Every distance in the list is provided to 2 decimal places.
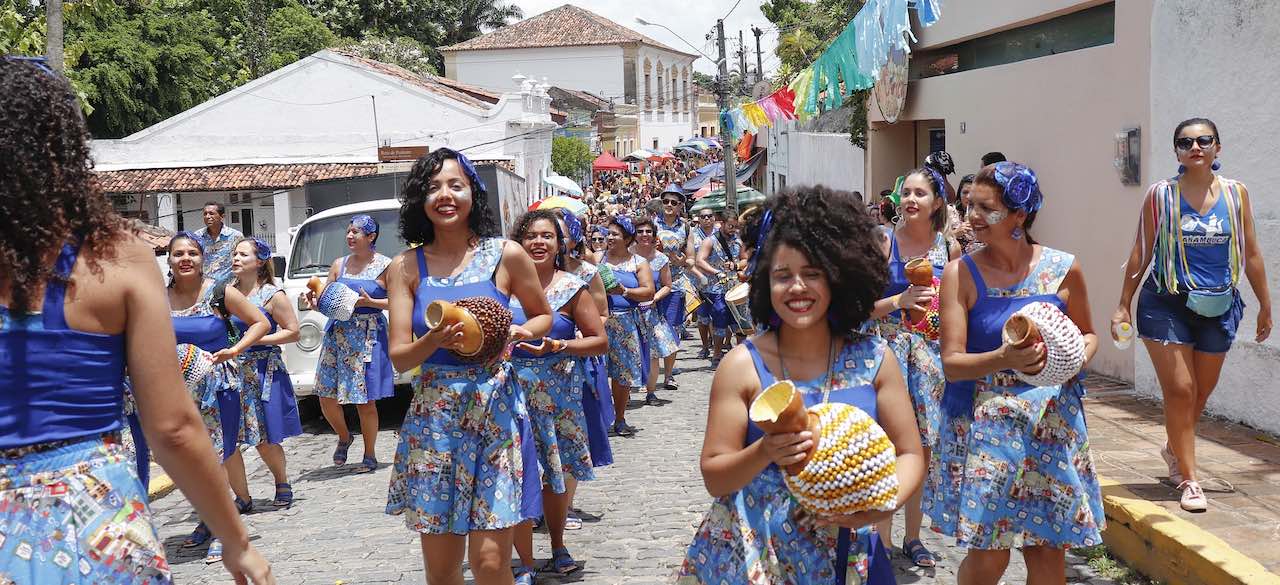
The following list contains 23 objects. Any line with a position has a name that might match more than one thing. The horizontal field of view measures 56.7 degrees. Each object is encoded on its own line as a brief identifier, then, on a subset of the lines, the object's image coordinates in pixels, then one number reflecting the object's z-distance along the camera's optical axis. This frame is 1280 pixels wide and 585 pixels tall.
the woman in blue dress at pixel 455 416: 4.71
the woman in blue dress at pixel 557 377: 5.95
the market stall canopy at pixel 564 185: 32.32
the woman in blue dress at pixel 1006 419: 4.39
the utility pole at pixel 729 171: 27.62
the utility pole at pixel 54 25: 13.55
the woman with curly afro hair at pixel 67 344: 2.64
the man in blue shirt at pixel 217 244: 7.88
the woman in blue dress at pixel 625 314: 10.24
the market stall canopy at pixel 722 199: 28.64
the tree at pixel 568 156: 50.28
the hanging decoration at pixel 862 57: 13.39
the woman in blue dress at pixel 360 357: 9.21
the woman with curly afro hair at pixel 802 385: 3.27
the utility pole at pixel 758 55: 58.88
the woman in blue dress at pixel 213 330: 6.93
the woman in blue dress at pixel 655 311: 12.09
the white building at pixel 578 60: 73.31
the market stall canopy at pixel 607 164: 53.56
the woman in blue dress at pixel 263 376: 7.73
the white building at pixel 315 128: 35.00
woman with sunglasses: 6.27
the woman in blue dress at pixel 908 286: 6.02
